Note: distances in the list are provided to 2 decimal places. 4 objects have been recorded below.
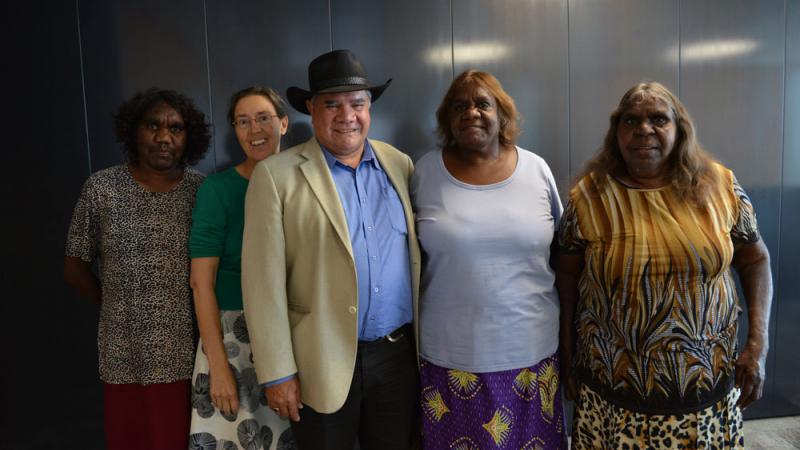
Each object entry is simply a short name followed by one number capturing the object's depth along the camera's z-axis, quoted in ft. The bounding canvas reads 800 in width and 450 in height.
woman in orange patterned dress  5.30
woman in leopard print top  6.17
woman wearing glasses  5.93
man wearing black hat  5.36
